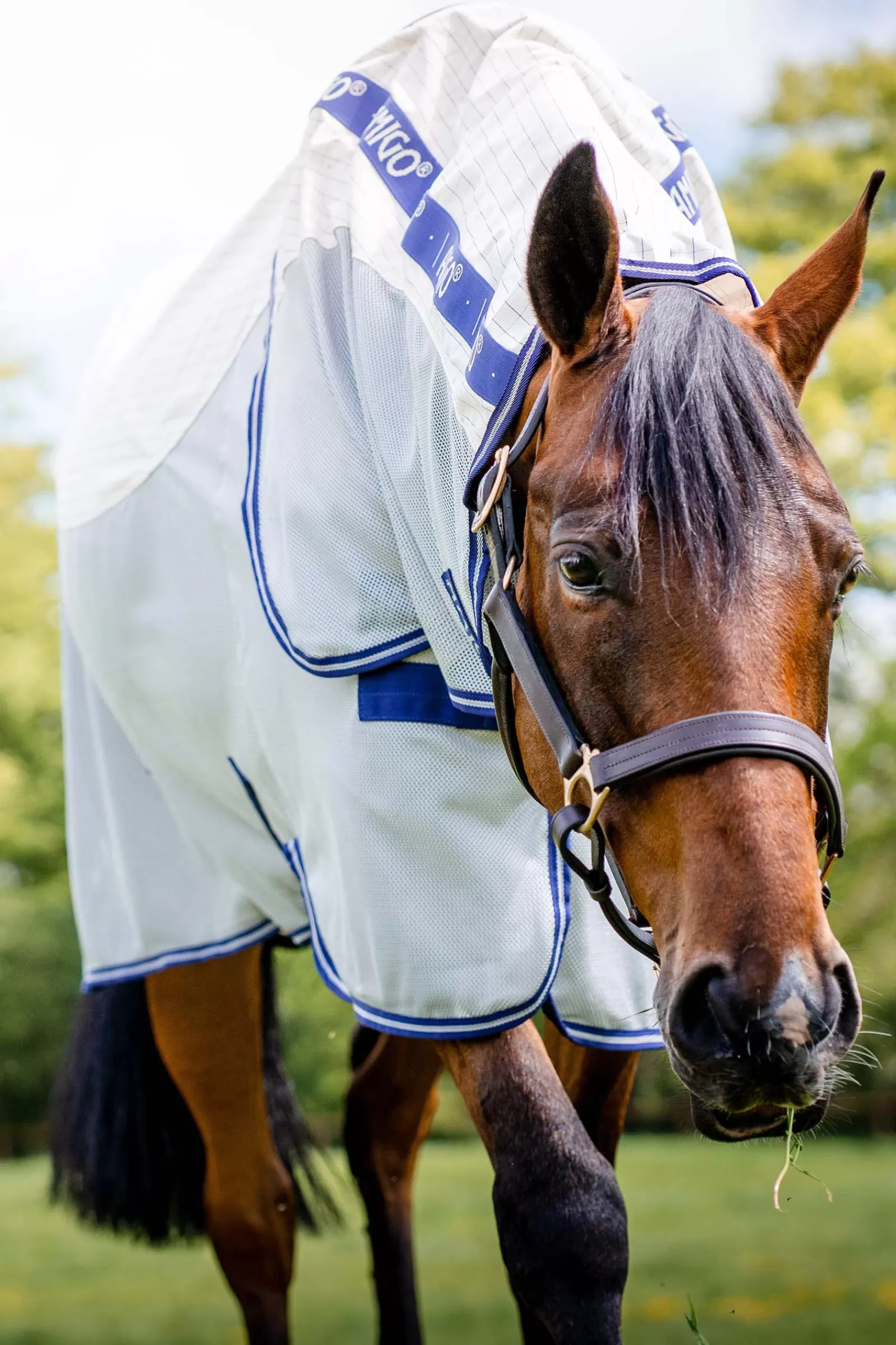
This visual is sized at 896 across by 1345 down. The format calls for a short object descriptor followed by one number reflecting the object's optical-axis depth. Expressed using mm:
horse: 3474
